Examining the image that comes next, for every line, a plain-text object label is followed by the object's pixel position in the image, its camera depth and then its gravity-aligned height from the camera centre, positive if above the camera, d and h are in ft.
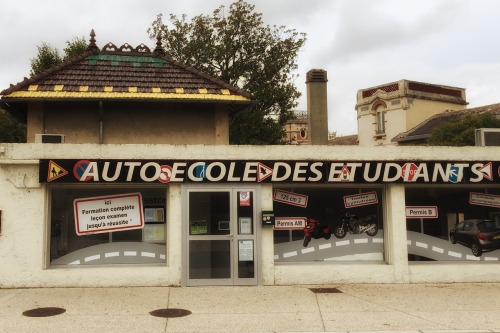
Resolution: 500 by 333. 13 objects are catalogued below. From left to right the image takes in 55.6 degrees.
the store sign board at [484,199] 39.24 -0.44
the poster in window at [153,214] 36.27 -1.10
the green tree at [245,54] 102.42 +31.60
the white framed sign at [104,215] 35.65 -1.08
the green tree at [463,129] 94.32 +13.52
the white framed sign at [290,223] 37.11 -2.01
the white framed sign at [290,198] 37.17 -0.05
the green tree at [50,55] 89.56 +27.89
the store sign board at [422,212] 38.22 -1.37
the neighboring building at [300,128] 242.58 +36.84
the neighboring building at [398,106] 127.44 +25.02
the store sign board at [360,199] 38.09 -0.25
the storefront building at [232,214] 34.42 -1.17
